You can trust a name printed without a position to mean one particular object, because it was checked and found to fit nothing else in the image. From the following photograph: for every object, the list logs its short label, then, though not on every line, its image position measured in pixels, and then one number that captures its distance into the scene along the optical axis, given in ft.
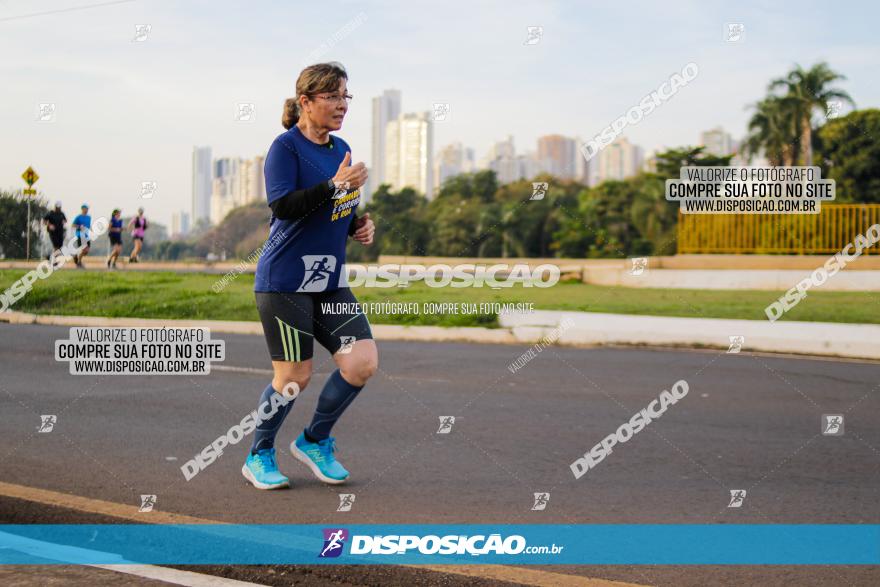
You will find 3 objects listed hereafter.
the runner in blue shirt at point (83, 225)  63.21
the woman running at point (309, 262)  15.12
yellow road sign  54.95
